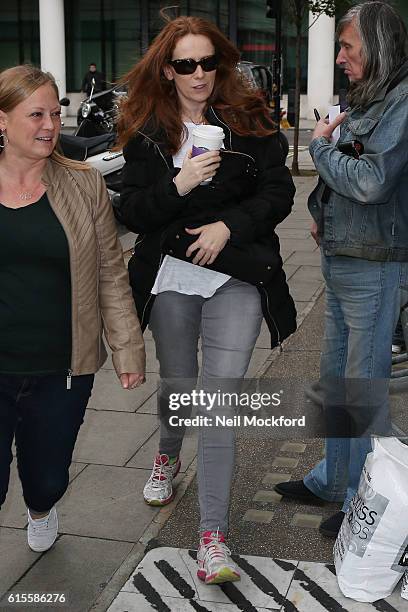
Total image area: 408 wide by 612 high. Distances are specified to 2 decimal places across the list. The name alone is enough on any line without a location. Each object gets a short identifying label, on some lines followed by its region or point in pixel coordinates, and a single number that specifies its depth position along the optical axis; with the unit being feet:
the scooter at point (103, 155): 36.58
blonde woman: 10.41
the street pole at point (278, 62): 54.70
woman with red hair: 11.44
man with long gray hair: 11.46
